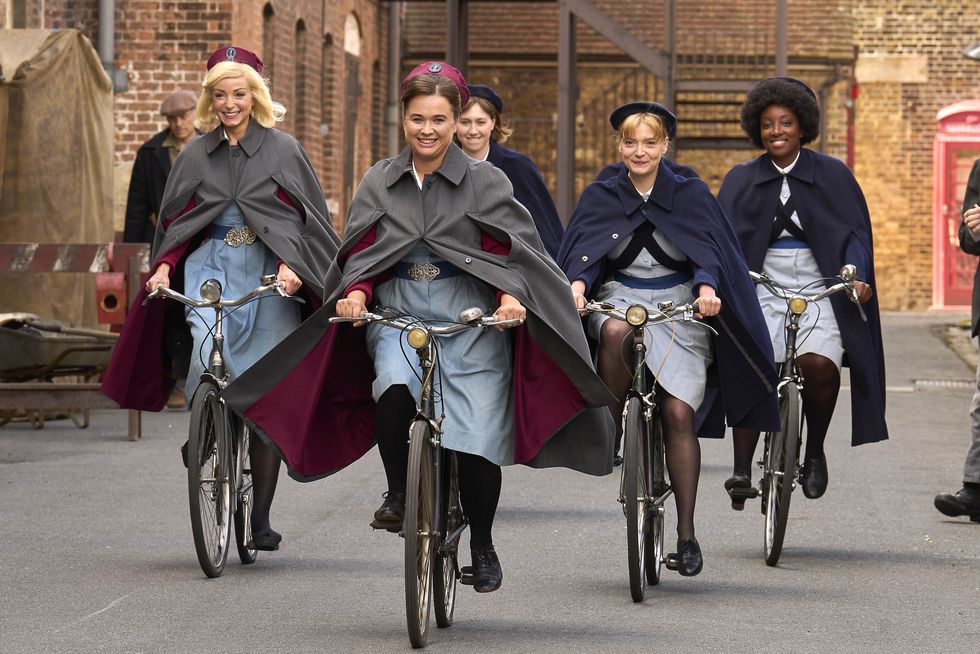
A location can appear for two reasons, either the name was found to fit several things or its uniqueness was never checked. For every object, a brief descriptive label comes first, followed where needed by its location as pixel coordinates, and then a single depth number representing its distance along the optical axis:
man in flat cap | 24.48
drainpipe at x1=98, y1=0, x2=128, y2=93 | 35.47
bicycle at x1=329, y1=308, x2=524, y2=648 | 10.34
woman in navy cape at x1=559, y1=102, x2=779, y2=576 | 12.88
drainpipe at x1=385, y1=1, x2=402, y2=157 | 52.24
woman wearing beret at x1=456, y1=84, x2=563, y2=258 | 17.08
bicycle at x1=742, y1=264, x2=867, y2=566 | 13.85
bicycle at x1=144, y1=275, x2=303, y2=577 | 12.82
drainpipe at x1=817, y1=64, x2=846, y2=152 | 58.53
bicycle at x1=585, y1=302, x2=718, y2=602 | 12.13
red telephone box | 59.27
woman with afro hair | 14.87
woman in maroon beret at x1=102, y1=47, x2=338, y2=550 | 13.61
